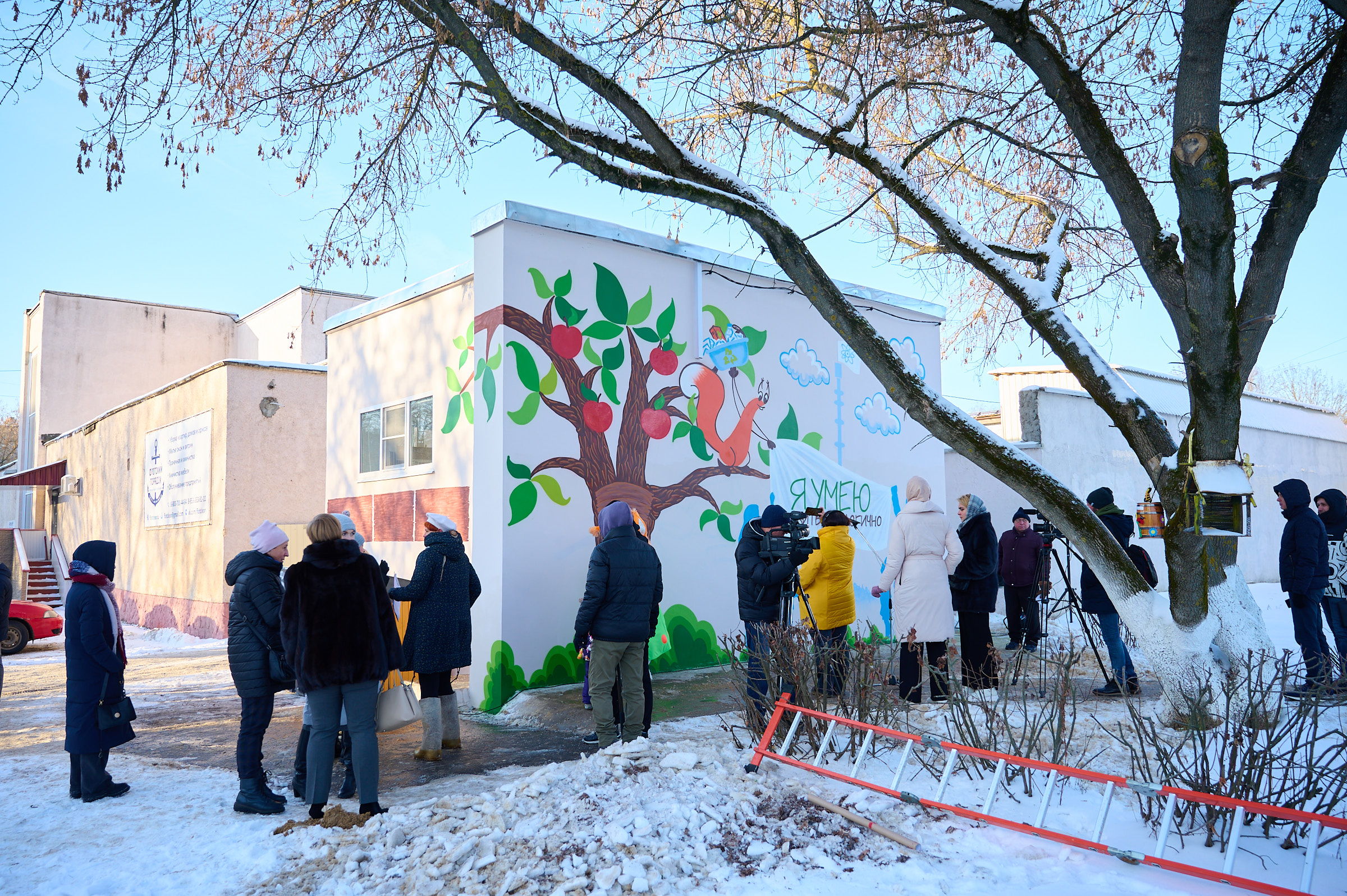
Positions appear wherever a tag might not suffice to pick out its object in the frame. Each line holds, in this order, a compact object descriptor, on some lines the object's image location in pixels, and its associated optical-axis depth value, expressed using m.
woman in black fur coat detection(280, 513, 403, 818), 4.56
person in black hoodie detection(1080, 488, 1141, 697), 6.91
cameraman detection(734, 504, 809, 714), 5.98
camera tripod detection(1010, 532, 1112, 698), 5.06
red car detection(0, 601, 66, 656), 12.70
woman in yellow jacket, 6.54
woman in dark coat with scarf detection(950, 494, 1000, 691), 7.21
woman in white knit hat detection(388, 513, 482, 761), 5.99
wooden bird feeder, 5.39
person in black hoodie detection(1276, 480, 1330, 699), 6.68
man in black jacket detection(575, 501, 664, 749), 5.74
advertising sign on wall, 14.35
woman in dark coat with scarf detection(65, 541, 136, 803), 4.98
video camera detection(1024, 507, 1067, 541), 7.47
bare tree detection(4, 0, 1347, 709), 5.61
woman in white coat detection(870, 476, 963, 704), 6.64
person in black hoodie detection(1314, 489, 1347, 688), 6.77
